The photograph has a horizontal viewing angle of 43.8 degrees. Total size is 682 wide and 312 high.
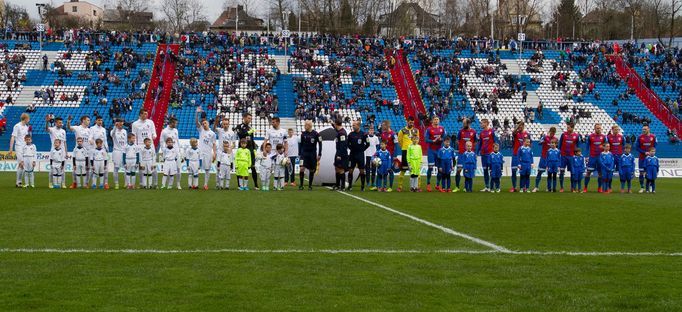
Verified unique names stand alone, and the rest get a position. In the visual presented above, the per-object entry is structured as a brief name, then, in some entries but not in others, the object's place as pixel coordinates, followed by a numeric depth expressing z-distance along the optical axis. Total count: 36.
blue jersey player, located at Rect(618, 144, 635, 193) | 25.02
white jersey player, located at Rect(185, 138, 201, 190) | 23.19
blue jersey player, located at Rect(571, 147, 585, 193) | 24.59
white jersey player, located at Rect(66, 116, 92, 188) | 23.00
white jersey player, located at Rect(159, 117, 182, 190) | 23.23
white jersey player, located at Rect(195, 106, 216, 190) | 23.72
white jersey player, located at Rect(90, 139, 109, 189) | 22.98
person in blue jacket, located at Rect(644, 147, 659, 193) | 24.64
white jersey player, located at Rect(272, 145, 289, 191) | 22.88
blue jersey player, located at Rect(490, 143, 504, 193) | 23.77
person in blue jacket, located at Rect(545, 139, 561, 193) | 24.50
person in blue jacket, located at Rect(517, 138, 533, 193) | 24.34
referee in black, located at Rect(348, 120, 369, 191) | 22.53
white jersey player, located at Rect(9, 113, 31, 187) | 23.05
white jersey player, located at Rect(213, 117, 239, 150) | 23.56
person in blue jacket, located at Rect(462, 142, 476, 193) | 23.67
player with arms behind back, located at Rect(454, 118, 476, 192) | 23.80
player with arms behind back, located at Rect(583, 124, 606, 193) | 24.92
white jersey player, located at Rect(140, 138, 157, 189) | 22.95
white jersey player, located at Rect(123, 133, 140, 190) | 22.97
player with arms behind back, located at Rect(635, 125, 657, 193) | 25.08
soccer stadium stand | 51.84
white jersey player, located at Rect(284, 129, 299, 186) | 24.62
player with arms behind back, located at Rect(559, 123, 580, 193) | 24.64
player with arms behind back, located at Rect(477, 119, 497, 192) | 24.17
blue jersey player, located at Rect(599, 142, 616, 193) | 24.61
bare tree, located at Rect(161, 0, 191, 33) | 98.75
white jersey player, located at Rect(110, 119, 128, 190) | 23.00
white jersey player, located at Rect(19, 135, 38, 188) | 23.11
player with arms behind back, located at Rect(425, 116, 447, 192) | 23.64
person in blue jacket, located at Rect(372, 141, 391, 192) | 23.53
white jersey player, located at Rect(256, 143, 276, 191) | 22.66
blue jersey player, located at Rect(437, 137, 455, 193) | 23.31
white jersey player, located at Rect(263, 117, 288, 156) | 23.63
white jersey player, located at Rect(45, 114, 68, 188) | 23.14
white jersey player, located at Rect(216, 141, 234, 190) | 22.97
